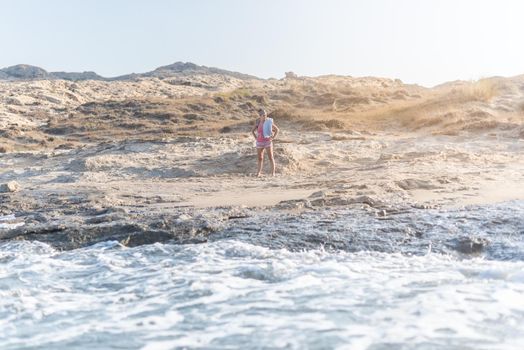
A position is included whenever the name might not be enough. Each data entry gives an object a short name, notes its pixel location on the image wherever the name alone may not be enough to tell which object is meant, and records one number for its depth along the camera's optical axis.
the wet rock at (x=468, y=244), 5.48
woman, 11.59
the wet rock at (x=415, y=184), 8.69
